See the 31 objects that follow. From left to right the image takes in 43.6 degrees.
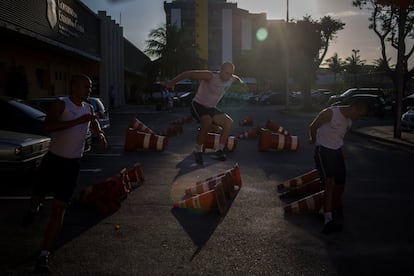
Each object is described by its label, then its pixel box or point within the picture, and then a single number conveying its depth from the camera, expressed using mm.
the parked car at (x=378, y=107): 30984
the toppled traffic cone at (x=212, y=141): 13023
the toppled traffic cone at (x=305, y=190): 7582
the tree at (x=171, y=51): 57719
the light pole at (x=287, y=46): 39653
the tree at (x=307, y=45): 38719
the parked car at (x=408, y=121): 19922
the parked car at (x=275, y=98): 56656
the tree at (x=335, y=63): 109844
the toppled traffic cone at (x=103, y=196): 6870
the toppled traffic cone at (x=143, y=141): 13773
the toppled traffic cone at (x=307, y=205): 6707
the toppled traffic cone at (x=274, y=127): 16456
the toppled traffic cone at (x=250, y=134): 17156
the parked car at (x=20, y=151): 8180
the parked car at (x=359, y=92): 34219
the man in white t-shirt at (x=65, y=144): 4812
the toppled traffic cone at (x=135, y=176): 8641
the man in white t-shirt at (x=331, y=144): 6047
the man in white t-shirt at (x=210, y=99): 9008
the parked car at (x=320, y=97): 55144
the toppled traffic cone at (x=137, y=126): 15297
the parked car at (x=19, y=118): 9891
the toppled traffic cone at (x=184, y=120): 22722
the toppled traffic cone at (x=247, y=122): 24047
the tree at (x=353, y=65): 95788
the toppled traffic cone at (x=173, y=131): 18188
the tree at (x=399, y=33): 16719
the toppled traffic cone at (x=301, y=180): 8109
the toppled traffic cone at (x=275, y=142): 13727
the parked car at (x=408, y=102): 28822
